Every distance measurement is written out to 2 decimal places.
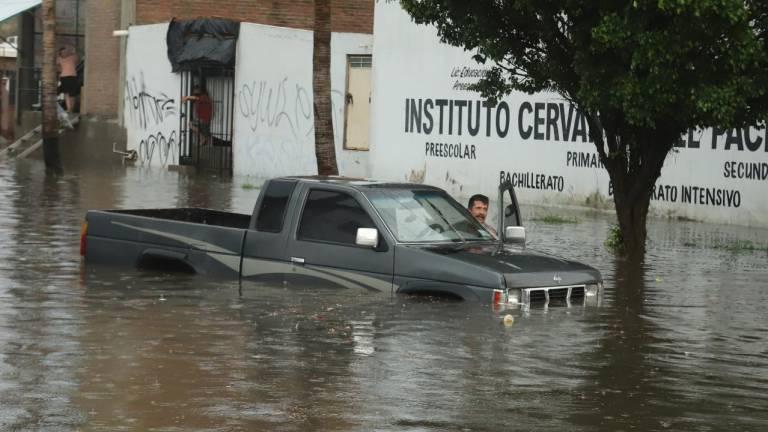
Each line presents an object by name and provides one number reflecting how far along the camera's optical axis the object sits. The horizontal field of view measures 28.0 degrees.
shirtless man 45.00
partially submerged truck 12.11
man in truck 15.48
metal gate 38.38
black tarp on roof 37.56
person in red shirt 38.78
